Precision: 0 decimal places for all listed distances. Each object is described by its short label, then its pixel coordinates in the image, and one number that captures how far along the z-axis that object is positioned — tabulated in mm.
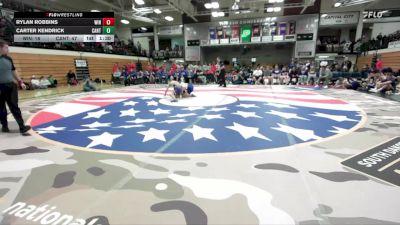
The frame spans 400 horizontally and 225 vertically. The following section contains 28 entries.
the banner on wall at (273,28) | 20750
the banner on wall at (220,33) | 22120
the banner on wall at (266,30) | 20919
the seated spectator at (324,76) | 12406
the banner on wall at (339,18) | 19250
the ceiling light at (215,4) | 17816
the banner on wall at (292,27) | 20312
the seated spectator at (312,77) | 13273
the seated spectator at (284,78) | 14187
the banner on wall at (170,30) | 23998
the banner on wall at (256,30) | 21094
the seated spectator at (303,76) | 13770
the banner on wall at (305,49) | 20233
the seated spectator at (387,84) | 8844
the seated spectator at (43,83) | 13002
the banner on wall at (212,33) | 22359
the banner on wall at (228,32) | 21859
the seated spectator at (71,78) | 15000
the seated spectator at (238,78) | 14625
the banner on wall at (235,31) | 21584
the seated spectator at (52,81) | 13609
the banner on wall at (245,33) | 21312
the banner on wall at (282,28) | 20516
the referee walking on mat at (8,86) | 3885
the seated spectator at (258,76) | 14492
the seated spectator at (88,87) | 11305
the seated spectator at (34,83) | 12672
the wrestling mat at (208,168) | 1866
